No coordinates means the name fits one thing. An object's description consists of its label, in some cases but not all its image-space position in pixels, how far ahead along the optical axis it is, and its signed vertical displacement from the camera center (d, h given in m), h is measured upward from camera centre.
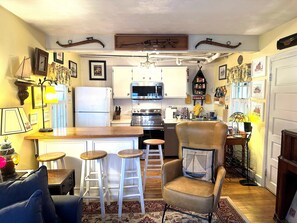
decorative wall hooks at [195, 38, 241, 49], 3.03 +0.87
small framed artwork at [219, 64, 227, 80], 4.39 +0.65
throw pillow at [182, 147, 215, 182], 2.35 -0.76
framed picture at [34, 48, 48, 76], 2.71 +0.52
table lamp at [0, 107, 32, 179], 1.75 -0.28
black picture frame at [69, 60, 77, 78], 4.18 +0.68
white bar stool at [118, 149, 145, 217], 2.36 -0.87
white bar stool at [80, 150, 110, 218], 2.32 -0.95
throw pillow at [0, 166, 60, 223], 1.21 -0.58
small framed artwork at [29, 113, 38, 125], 2.68 -0.27
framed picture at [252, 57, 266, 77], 3.04 +0.54
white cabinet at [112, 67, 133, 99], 4.73 +0.44
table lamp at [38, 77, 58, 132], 2.78 +0.05
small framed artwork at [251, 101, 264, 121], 3.10 -0.13
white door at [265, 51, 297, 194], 2.48 -0.04
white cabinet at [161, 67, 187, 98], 4.79 +0.46
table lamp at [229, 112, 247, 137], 3.34 -0.28
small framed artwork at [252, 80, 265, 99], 3.07 +0.19
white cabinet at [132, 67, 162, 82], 4.75 +0.62
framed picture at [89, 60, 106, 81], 4.94 +0.73
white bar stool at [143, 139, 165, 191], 2.97 -0.64
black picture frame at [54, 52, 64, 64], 3.43 +0.75
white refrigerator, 4.26 -0.15
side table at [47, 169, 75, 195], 1.87 -0.80
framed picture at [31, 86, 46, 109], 2.71 +0.04
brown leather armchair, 1.97 -0.88
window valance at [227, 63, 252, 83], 3.46 +0.51
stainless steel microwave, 4.72 +0.24
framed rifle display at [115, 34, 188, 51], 3.01 +0.88
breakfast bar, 2.64 -0.62
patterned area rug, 2.28 -1.37
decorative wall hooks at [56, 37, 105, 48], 3.01 +0.87
